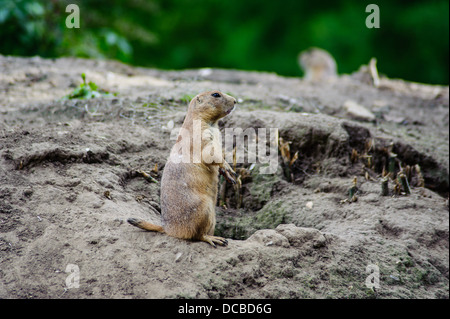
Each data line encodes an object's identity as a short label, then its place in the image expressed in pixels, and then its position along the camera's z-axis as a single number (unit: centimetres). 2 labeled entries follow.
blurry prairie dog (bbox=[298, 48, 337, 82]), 1152
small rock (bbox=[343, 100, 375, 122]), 554
